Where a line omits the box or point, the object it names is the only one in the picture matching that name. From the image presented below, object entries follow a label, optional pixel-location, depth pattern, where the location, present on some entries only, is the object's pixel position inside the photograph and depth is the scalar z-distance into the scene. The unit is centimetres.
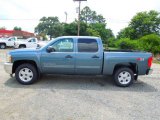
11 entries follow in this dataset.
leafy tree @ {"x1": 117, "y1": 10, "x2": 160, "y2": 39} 3211
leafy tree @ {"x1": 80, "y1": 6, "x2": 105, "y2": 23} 5679
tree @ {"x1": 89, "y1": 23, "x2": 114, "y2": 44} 4262
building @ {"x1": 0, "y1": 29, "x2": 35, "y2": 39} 3700
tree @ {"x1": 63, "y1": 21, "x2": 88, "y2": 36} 2667
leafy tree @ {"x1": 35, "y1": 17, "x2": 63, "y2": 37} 5148
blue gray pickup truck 414
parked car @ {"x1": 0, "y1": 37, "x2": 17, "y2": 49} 1647
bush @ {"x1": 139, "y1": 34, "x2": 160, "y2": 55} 1777
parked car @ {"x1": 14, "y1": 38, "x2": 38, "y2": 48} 1505
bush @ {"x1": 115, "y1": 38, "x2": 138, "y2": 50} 1716
